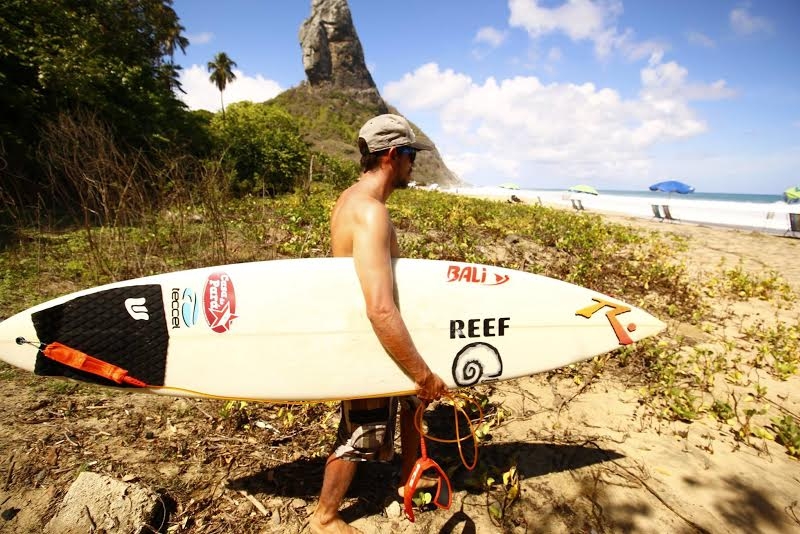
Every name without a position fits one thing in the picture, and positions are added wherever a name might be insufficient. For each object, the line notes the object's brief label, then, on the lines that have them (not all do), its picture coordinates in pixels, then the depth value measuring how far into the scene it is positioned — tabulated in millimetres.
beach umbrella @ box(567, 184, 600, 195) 31844
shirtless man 1498
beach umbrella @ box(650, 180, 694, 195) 27156
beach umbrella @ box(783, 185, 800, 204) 21008
